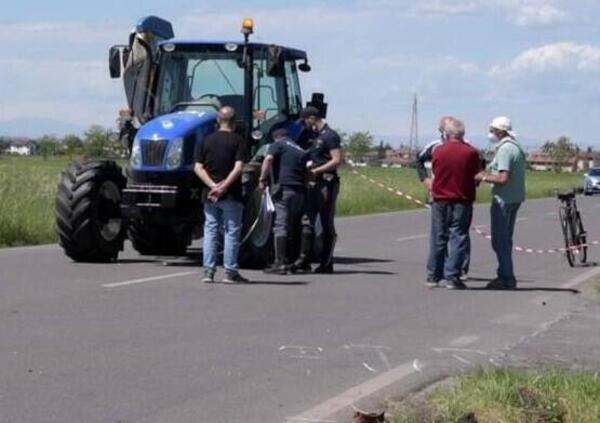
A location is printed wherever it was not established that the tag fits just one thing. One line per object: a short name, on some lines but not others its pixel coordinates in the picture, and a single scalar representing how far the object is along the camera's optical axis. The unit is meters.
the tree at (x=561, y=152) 165.38
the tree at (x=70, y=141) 100.81
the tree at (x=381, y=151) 147.38
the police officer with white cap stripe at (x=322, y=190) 17.36
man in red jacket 15.79
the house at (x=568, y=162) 159.25
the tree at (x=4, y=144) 114.07
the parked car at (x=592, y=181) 69.69
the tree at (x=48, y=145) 121.06
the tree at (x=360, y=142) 154.00
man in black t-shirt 15.48
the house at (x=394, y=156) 125.36
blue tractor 17.62
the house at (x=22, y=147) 134.62
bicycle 20.94
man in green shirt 15.89
